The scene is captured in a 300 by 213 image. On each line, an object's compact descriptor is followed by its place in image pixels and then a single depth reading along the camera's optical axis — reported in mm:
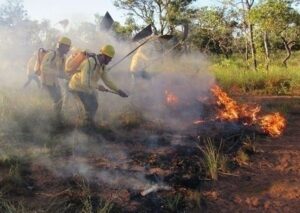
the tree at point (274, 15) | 10464
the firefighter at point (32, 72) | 6086
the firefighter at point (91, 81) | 4628
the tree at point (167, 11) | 16058
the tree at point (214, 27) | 13065
